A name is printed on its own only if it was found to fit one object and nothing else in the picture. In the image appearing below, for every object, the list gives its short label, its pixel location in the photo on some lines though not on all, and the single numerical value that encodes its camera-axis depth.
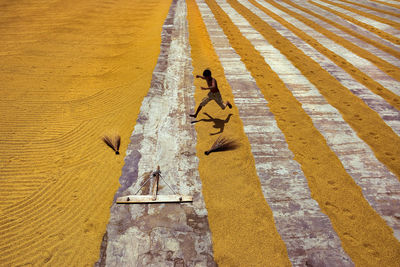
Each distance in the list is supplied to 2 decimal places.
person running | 5.98
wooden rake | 4.30
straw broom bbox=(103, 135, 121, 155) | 5.52
